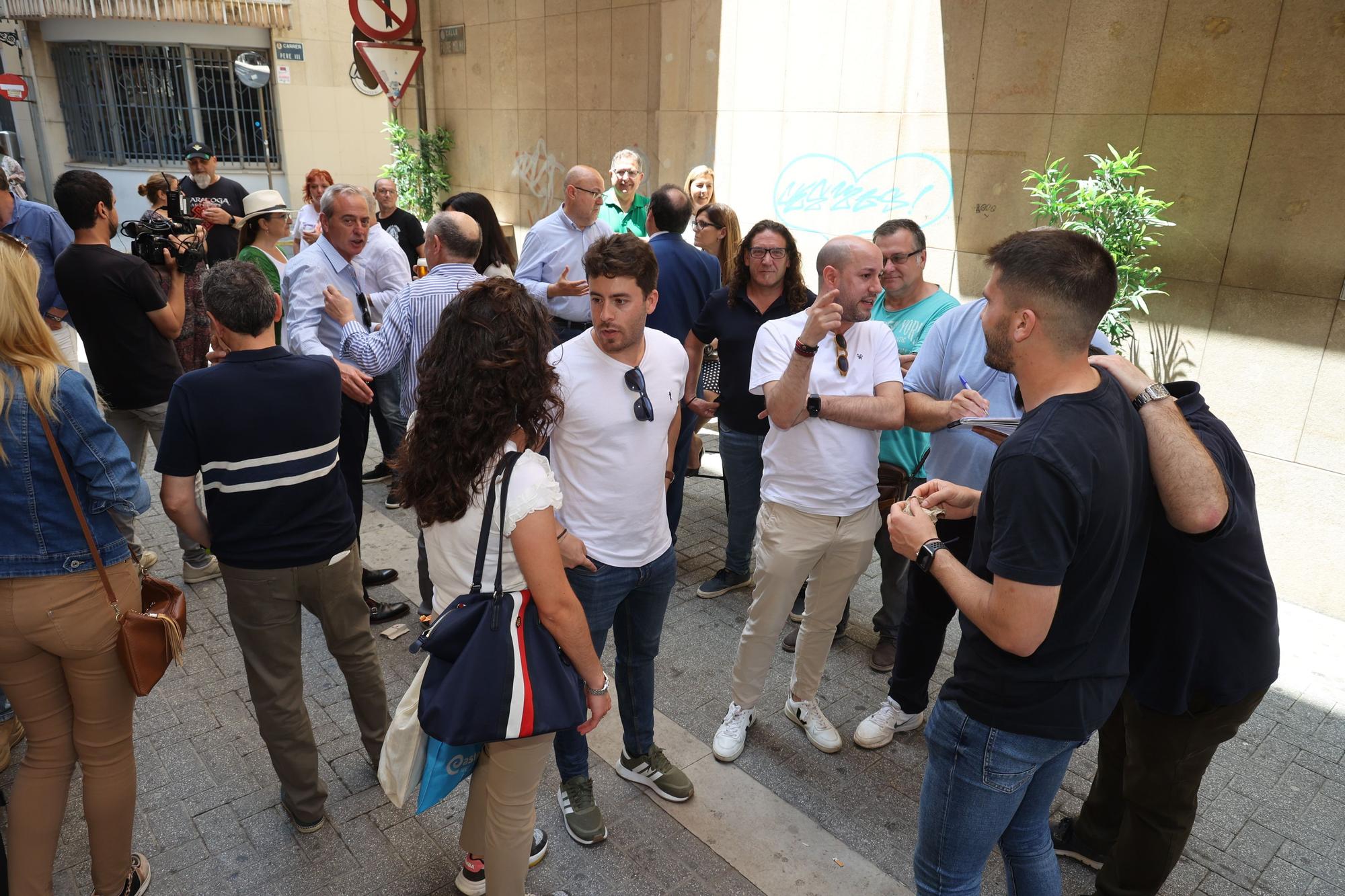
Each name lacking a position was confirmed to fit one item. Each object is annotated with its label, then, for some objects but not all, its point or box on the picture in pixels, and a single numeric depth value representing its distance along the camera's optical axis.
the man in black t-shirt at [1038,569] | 1.94
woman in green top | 5.05
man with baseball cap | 7.26
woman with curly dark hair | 2.27
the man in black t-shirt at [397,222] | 8.15
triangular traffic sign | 9.70
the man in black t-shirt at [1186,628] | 2.17
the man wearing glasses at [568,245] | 5.71
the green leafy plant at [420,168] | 13.73
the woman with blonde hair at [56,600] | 2.43
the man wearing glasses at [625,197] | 7.25
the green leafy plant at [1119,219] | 5.02
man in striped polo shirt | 2.72
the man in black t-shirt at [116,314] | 4.35
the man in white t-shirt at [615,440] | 2.90
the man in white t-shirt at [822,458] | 3.39
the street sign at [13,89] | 13.44
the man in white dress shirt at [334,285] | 4.43
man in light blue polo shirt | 3.38
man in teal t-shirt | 4.14
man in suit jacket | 5.29
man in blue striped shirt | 4.04
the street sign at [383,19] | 9.66
